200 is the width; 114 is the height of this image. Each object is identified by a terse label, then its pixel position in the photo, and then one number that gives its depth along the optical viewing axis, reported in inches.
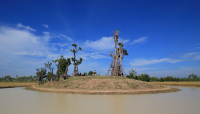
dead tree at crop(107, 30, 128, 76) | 1321.4
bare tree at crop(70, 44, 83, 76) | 1502.7
